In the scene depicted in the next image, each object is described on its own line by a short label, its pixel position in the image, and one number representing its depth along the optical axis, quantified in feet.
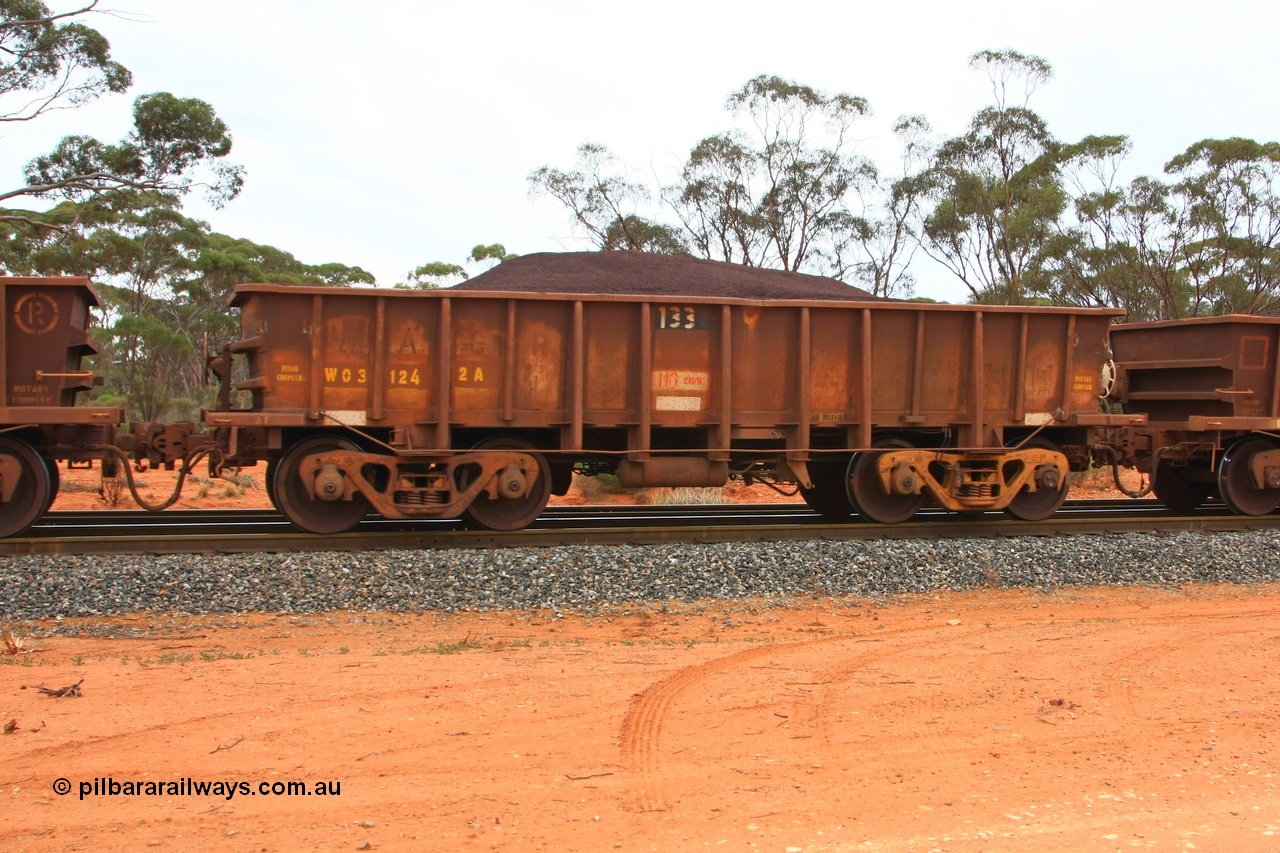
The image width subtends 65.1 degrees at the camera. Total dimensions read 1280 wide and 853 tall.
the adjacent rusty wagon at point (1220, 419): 38.88
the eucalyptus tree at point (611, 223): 118.83
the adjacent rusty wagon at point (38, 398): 30.01
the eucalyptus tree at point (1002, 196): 121.19
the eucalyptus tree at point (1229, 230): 112.57
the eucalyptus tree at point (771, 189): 123.44
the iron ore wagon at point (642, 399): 31.48
